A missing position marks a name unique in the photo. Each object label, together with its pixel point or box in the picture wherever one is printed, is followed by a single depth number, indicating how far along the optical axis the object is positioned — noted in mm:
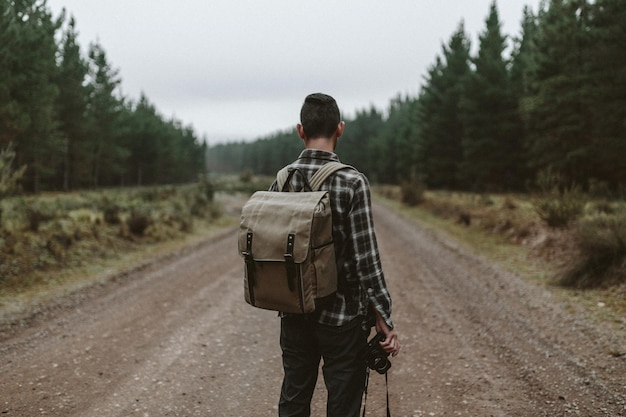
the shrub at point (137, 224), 12234
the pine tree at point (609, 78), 13555
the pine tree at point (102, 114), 38125
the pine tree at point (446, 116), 29680
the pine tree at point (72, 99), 31609
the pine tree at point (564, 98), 16469
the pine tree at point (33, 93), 15305
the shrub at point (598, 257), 6531
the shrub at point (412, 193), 23766
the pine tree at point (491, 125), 24562
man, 2035
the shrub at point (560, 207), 9867
